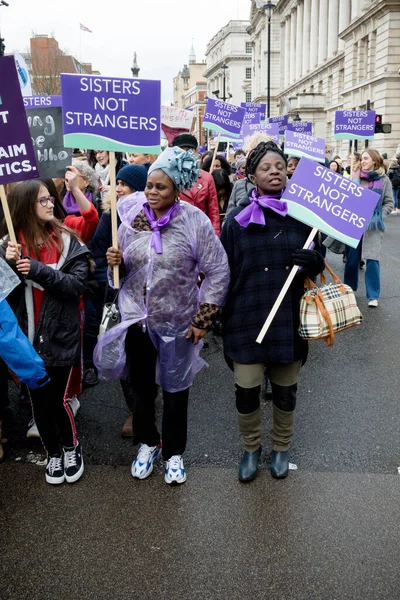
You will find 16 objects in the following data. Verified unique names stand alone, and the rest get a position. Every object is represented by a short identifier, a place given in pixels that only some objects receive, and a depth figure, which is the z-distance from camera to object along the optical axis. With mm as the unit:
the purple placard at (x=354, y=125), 10609
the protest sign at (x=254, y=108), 14661
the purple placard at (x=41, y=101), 5547
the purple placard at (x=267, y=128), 11164
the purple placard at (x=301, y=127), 14523
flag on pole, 32838
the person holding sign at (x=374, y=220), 7473
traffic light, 18016
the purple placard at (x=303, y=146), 6906
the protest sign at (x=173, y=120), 8805
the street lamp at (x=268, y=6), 27689
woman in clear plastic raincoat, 3270
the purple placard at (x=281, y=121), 14673
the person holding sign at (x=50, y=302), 3449
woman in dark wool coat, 3336
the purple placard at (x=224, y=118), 9180
